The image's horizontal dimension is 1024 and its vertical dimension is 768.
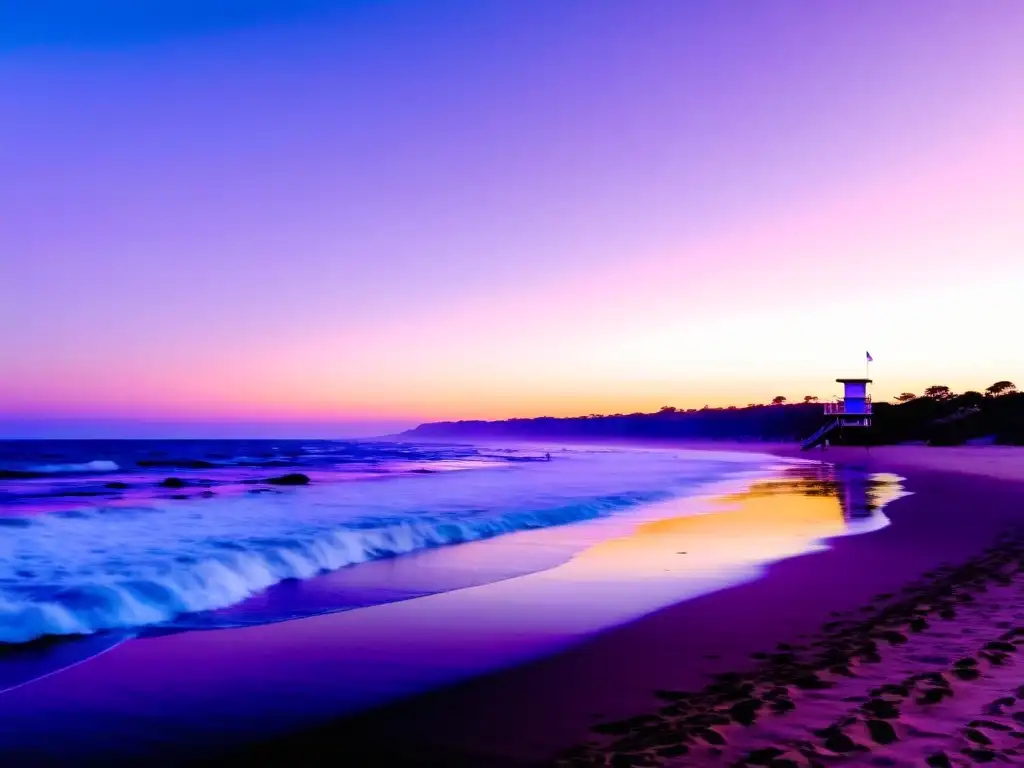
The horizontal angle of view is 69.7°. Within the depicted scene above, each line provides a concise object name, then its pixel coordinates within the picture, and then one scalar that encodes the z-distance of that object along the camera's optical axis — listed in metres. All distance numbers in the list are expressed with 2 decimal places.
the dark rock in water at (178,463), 48.34
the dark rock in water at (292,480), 30.31
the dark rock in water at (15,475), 37.61
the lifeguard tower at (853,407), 59.19
